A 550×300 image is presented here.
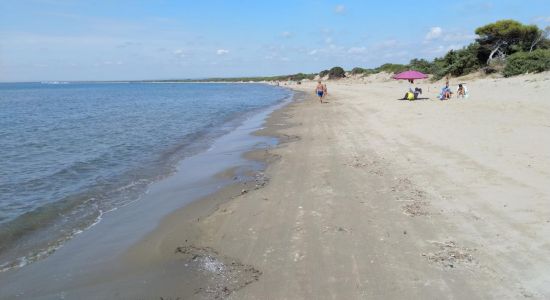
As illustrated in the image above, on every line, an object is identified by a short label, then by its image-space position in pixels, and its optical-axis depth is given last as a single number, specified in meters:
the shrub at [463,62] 44.31
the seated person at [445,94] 24.88
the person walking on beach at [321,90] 34.57
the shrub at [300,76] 140.93
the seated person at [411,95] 26.16
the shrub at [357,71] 97.54
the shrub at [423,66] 53.53
